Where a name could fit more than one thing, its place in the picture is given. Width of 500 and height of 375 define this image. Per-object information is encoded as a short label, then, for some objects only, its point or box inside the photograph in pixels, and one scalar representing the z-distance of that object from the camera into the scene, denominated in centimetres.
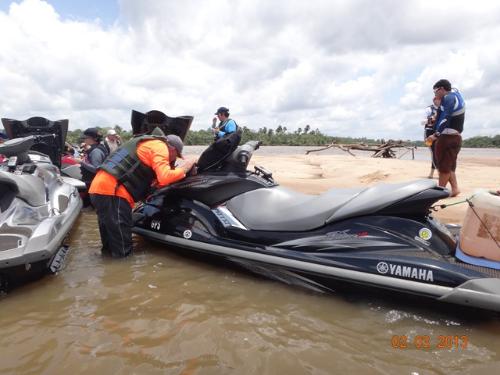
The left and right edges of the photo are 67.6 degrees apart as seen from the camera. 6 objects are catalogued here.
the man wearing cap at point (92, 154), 616
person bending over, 368
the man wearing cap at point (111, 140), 724
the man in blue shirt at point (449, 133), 570
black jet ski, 243
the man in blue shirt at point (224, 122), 799
